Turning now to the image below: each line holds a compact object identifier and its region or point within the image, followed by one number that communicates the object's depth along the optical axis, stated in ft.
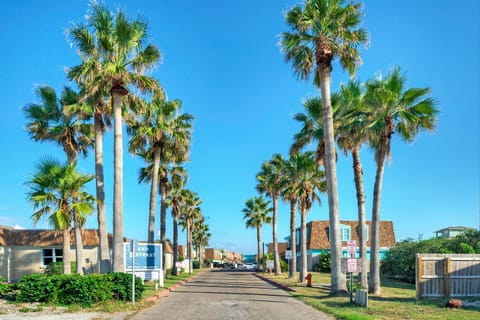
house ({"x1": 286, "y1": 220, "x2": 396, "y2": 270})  180.14
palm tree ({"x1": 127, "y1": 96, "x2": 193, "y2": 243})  99.25
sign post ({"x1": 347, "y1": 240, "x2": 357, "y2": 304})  59.28
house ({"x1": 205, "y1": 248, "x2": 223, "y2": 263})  432.66
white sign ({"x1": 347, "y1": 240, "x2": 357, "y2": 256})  61.26
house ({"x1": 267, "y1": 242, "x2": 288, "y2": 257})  285.43
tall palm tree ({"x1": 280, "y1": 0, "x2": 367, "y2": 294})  71.72
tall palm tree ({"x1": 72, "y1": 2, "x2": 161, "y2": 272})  69.36
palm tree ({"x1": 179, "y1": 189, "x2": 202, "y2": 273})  196.55
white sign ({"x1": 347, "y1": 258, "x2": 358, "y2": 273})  59.26
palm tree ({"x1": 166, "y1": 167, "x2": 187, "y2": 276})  135.92
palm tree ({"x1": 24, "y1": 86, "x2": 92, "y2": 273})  88.99
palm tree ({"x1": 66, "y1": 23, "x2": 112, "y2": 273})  71.05
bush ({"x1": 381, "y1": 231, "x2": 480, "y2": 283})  107.74
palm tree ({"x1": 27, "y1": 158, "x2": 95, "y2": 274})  80.69
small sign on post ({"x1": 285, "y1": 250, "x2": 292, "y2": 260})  130.82
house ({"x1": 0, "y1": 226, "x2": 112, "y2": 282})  121.08
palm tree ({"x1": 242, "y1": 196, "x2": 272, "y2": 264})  215.92
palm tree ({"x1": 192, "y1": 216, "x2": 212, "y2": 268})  297.74
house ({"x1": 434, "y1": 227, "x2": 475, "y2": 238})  183.85
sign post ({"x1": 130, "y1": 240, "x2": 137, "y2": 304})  58.37
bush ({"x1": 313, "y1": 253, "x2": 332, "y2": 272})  170.91
